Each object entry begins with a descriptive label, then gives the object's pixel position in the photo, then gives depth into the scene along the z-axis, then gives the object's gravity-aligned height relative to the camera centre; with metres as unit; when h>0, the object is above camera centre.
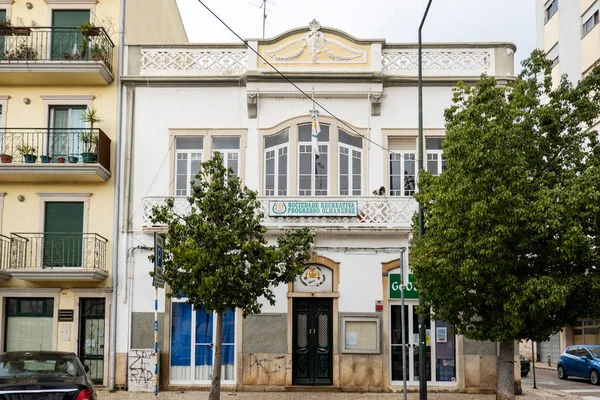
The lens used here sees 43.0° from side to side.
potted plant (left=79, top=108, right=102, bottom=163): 20.31 +3.67
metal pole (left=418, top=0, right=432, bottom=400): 16.55 -1.48
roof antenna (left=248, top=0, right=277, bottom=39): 25.01 +9.00
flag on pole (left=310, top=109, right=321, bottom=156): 20.47 +4.03
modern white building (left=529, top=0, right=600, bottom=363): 34.00 +11.37
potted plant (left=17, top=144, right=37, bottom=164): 20.44 +3.46
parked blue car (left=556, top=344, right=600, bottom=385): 25.67 -2.68
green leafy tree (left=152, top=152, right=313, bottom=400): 15.61 +0.61
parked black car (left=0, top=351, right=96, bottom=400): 11.48 -1.53
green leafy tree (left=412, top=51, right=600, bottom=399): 14.10 +1.20
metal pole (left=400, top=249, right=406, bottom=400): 15.82 +0.25
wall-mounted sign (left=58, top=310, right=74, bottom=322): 20.56 -0.92
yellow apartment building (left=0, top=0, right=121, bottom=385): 20.45 +2.66
